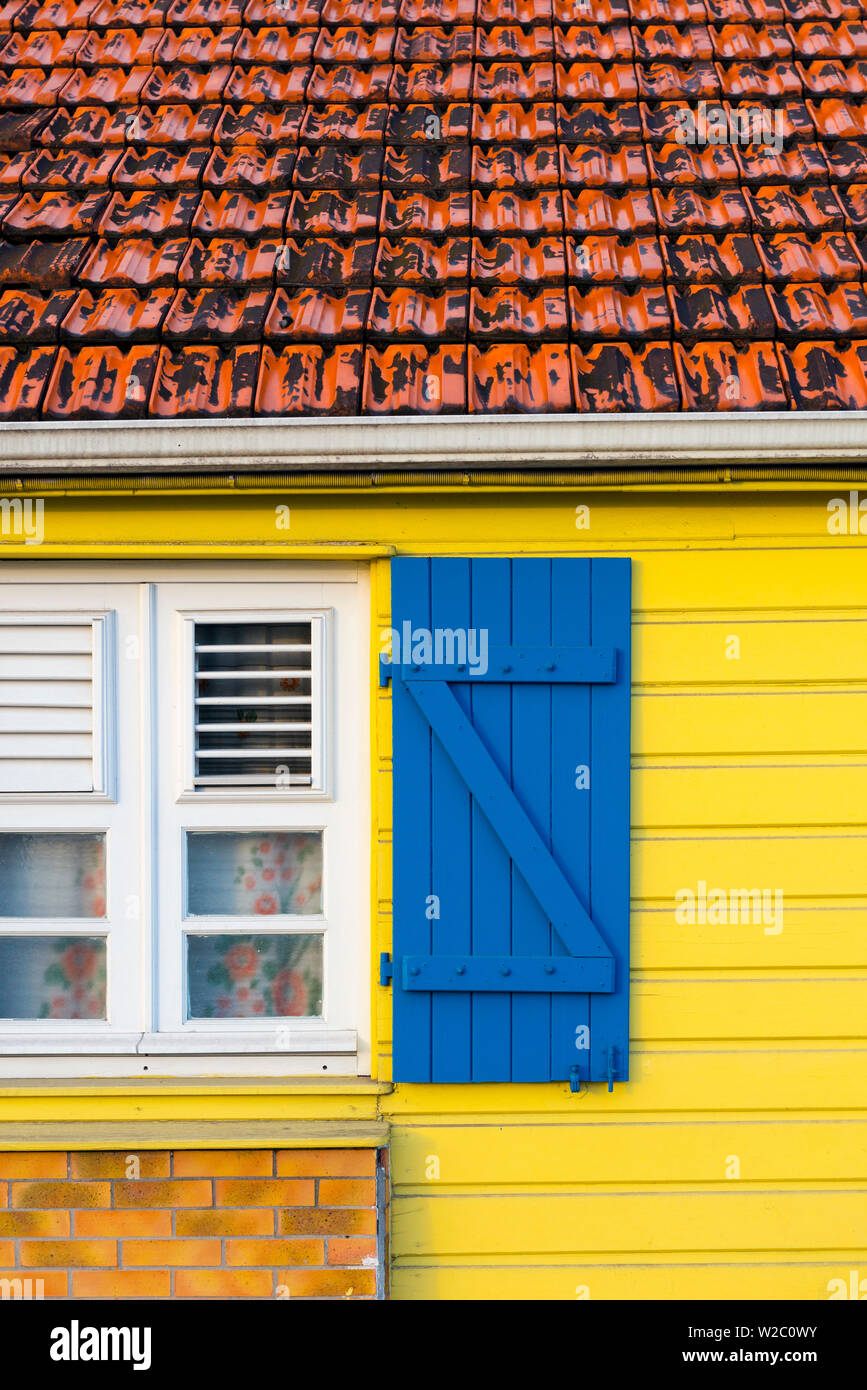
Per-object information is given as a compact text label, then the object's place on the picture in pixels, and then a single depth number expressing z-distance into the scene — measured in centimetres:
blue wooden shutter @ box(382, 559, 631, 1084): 303
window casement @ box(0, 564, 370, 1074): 312
